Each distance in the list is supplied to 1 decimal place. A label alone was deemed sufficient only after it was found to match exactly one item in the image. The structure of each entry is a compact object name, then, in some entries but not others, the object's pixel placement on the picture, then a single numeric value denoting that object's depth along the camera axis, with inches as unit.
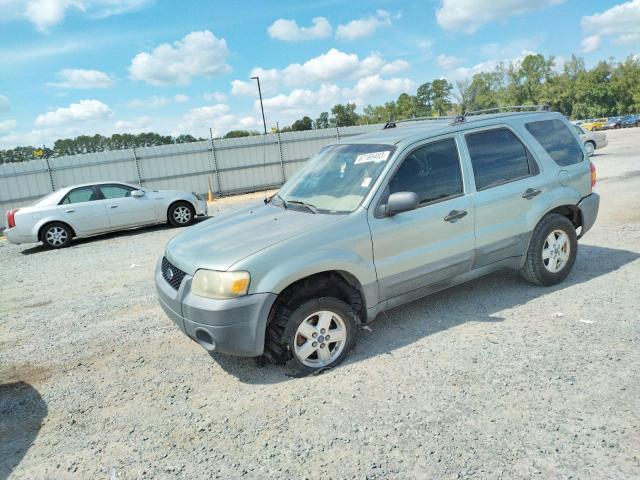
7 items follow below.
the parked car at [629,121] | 2038.1
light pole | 1692.9
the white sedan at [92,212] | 428.5
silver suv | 138.4
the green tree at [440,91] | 3732.8
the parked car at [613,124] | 2062.0
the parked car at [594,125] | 1992.9
